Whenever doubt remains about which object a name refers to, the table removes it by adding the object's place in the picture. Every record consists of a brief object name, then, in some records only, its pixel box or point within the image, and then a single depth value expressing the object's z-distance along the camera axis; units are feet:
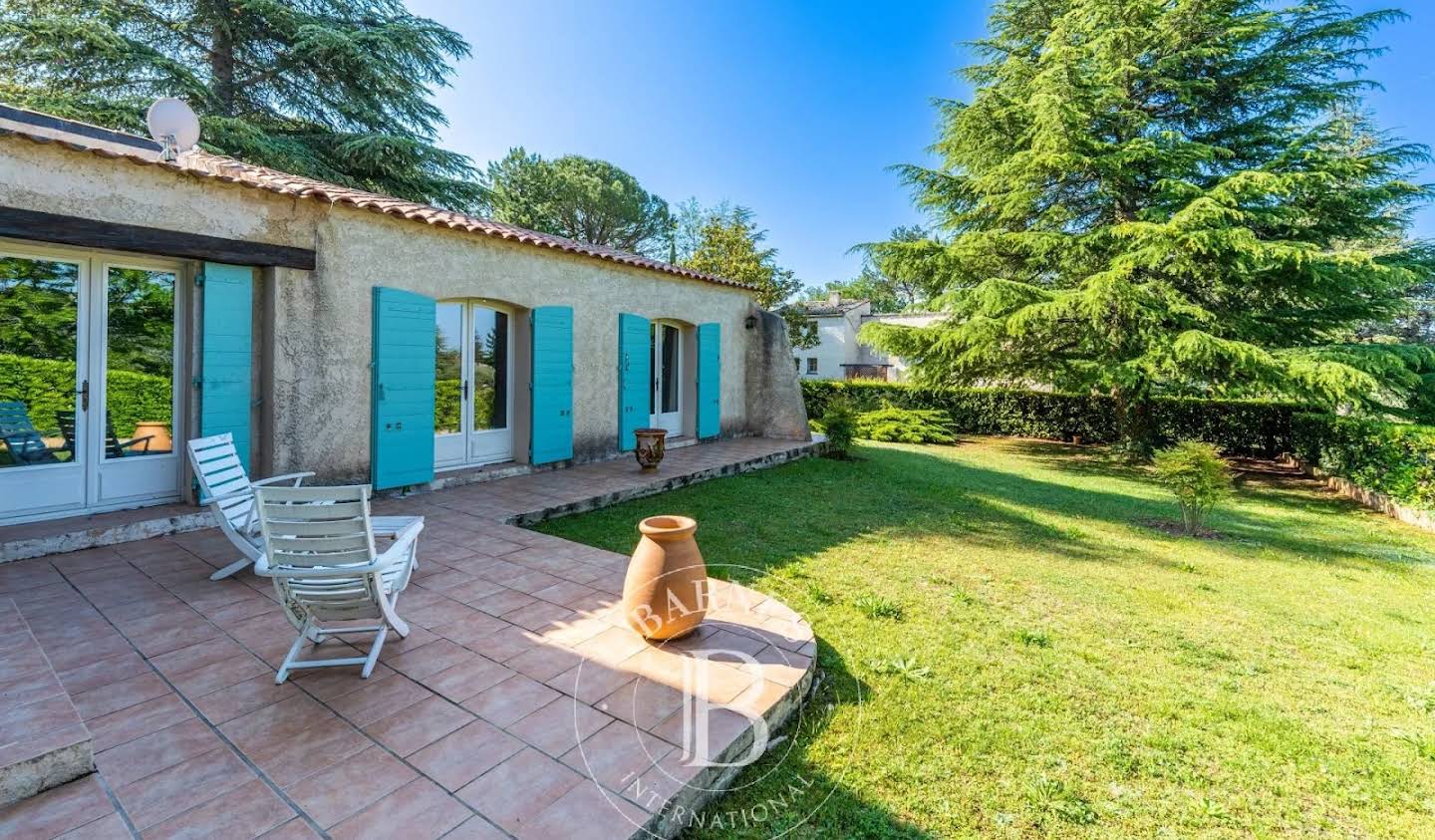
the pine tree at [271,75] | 42.75
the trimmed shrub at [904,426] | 53.47
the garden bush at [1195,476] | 24.67
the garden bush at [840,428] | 38.47
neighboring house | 105.40
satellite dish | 18.99
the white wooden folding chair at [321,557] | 9.95
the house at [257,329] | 16.52
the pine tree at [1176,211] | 38.04
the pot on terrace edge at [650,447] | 28.73
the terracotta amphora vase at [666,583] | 11.35
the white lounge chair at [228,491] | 13.93
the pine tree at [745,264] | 63.62
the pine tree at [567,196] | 84.84
